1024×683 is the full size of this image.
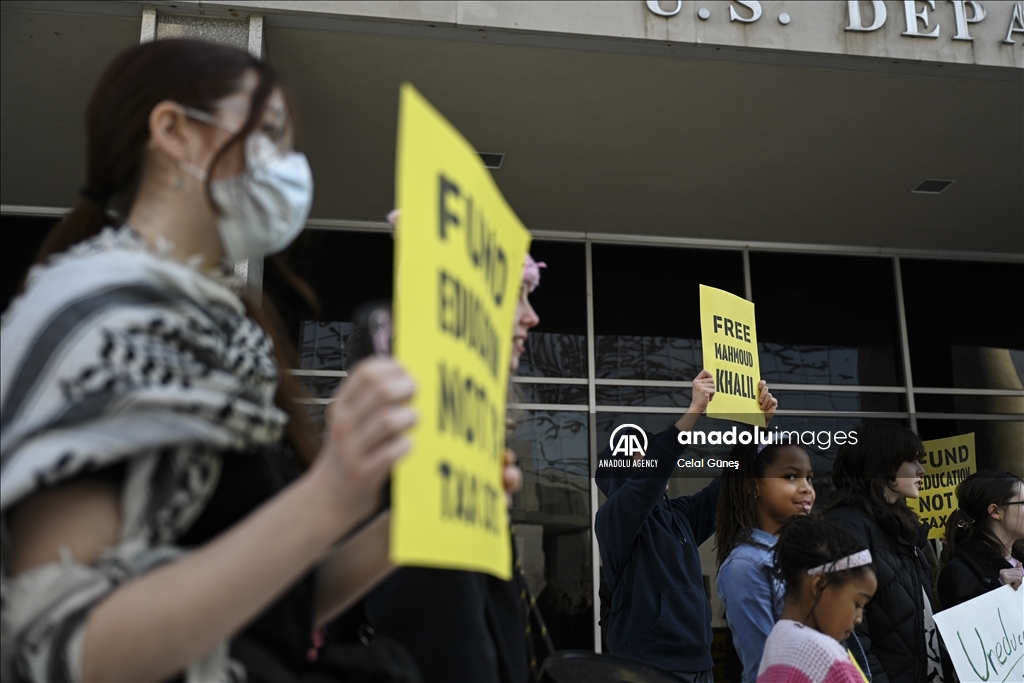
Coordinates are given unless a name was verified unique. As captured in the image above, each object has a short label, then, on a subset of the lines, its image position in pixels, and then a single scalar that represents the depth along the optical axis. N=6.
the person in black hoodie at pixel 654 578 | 3.89
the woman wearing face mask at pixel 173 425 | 0.99
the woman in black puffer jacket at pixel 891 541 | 3.85
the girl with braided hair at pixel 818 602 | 2.95
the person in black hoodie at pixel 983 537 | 4.50
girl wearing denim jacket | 3.67
